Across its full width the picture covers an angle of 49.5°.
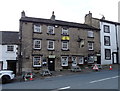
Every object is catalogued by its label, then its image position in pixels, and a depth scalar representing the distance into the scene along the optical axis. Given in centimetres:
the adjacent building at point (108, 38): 2780
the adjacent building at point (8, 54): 2033
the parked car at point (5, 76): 1448
